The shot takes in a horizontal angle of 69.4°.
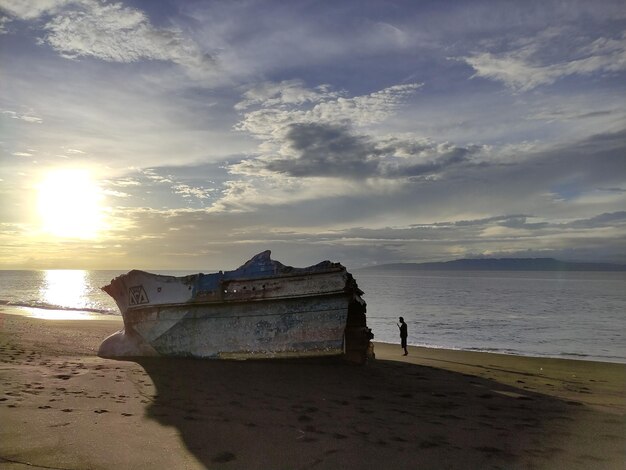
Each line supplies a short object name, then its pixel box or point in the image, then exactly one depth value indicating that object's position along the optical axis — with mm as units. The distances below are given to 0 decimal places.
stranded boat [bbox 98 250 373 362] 11922
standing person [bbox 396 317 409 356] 18184
